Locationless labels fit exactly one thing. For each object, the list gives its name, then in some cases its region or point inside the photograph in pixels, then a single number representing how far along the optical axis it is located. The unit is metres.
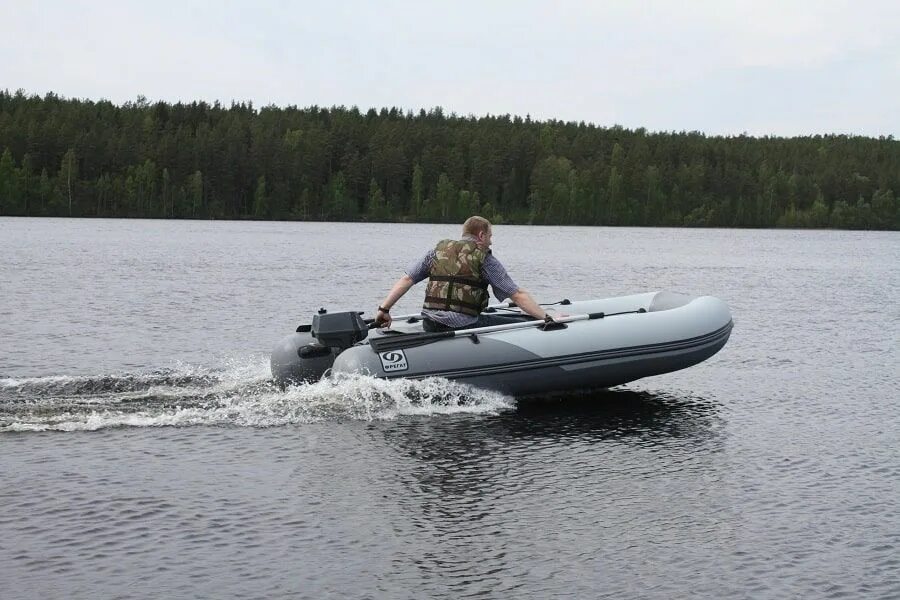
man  11.18
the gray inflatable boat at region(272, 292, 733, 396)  11.01
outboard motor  11.23
